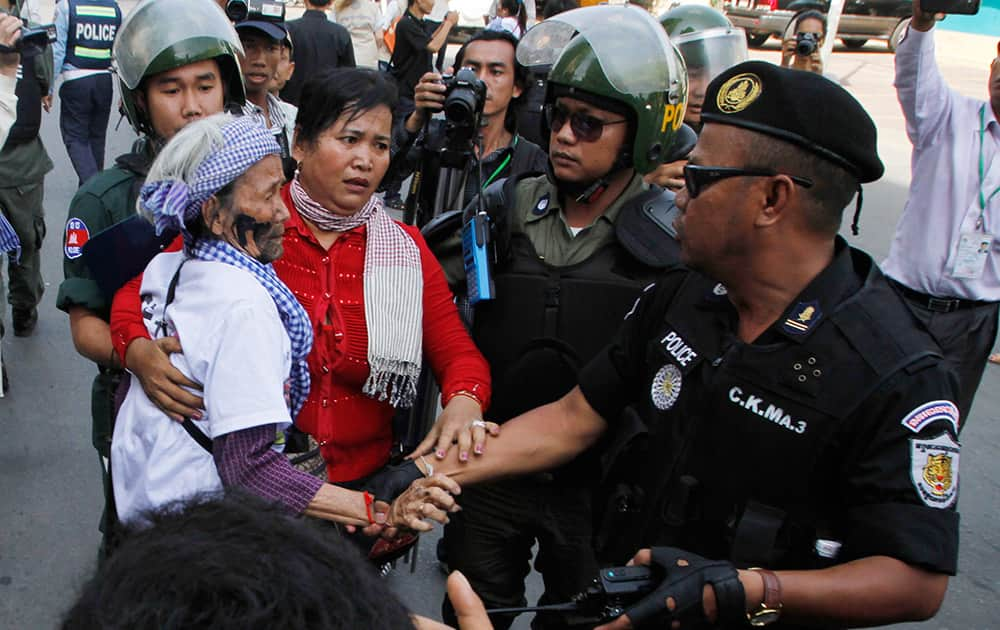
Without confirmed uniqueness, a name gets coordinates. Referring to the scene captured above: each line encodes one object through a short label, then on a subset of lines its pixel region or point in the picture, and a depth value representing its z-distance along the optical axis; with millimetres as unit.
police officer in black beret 1511
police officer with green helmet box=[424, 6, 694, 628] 2283
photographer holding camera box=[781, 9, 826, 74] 4844
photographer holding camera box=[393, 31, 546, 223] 3184
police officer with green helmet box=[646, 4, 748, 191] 3564
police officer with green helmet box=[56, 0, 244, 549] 2266
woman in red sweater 2109
